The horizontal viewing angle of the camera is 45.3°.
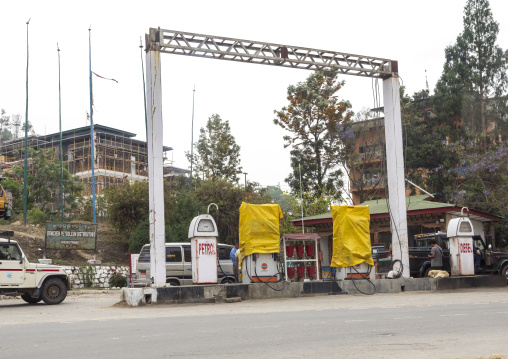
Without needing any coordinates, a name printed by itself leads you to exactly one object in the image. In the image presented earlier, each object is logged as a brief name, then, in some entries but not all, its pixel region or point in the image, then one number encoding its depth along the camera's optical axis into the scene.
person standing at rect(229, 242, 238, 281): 24.41
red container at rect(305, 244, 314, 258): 21.59
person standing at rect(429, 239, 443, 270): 23.25
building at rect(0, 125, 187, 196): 70.23
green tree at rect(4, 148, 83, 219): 51.88
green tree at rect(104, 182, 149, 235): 40.88
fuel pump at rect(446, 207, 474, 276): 22.66
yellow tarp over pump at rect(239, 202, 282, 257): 19.44
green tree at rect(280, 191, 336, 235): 47.12
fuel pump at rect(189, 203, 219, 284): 18.75
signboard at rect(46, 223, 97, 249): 31.00
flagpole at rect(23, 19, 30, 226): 40.09
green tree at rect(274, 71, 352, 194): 47.75
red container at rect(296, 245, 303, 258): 21.70
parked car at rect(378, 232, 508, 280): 24.69
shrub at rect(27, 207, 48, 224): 43.08
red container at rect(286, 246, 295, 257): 20.86
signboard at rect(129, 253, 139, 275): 27.14
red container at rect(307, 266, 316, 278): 22.56
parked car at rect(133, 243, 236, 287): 23.67
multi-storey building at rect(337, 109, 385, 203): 47.69
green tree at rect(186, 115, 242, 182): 60.53
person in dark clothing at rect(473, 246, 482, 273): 24.64
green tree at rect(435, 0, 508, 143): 51.38
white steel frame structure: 18.58
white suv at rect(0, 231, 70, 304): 19.38
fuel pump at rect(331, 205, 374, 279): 20.92
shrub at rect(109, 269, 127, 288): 33.12
